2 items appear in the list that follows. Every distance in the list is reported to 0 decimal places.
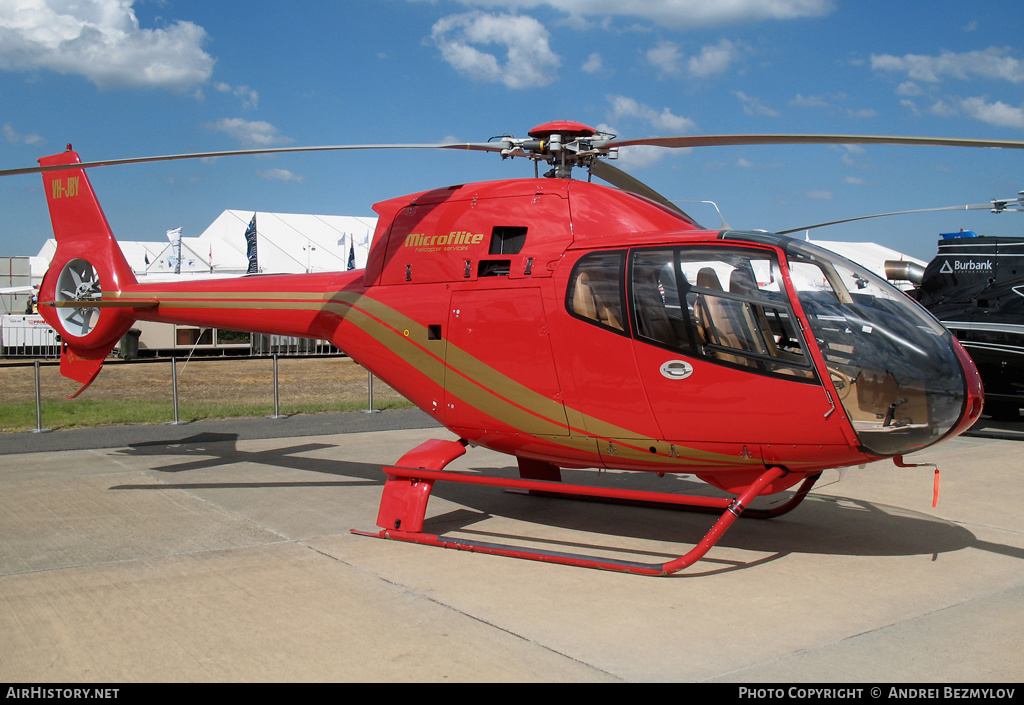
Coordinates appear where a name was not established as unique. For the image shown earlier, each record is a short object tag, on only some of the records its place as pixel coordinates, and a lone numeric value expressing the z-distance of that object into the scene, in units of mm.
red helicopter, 5359
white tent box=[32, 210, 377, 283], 38125
